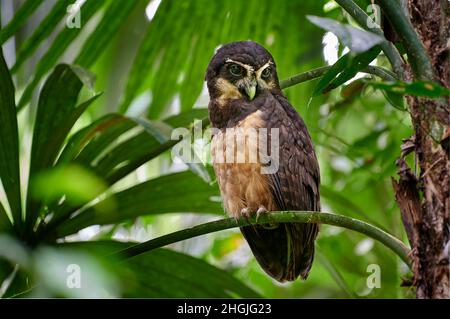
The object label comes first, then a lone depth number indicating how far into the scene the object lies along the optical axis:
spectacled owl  4.62
